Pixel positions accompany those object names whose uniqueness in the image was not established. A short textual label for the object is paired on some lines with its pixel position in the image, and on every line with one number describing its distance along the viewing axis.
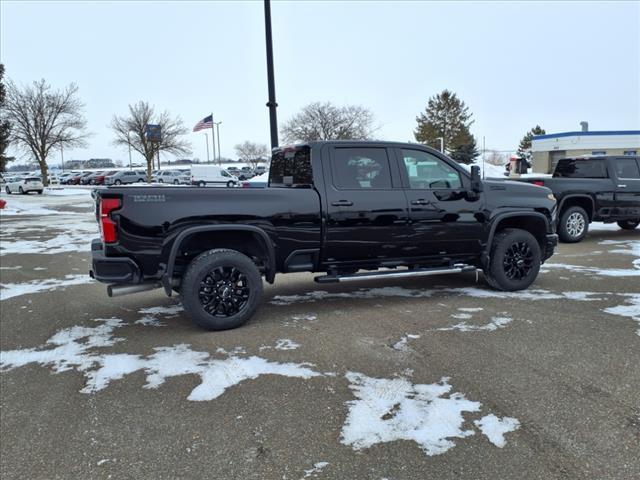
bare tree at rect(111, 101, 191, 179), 59.62
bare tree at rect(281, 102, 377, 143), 54.69
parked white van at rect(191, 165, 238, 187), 46.53
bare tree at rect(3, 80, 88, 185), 49.09
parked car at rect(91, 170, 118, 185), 59.19
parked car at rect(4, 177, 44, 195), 44.09
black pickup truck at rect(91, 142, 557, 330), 5.00
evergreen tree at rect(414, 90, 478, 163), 72.00
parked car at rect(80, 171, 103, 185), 63.94
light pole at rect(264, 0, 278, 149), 9.63
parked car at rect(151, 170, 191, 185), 55.66
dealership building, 41.53
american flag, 38.44
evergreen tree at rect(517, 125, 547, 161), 77.25
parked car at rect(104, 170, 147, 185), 54.75
